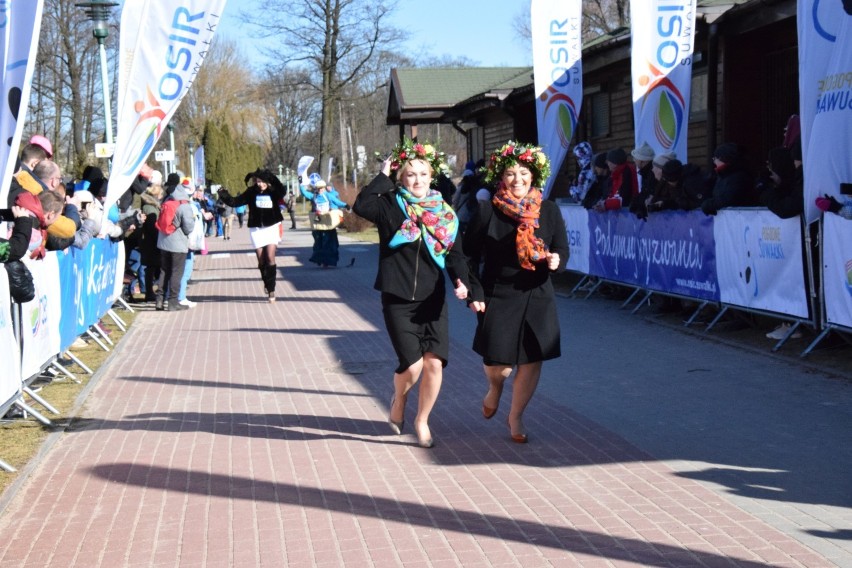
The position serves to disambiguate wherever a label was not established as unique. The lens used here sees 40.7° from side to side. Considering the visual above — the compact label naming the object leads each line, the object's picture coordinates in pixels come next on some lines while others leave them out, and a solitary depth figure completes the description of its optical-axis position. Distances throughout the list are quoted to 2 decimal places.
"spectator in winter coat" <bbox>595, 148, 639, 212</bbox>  14.30
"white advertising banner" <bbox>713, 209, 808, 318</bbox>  10.09
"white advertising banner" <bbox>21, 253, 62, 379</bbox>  8.16
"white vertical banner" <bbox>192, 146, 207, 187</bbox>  44.78
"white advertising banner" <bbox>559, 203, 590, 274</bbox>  15.63
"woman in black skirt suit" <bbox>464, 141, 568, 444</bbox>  7.02
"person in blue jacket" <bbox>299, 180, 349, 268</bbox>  23.12
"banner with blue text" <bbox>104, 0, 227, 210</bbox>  10.52
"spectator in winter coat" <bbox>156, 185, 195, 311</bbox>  16.06
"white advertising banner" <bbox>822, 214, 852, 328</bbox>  9.19
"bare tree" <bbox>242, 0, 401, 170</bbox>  55.00
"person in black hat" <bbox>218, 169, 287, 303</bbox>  16.53
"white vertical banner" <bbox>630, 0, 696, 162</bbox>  13.68
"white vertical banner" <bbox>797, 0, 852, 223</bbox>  9.24
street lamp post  20.33
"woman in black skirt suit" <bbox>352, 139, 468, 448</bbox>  7.17
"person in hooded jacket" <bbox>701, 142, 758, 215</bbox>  11.35
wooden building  15.31
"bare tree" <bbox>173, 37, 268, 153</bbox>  74.31
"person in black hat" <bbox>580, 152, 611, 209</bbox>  14.98
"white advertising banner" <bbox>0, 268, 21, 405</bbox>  7.27
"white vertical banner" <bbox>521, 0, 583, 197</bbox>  15.91
